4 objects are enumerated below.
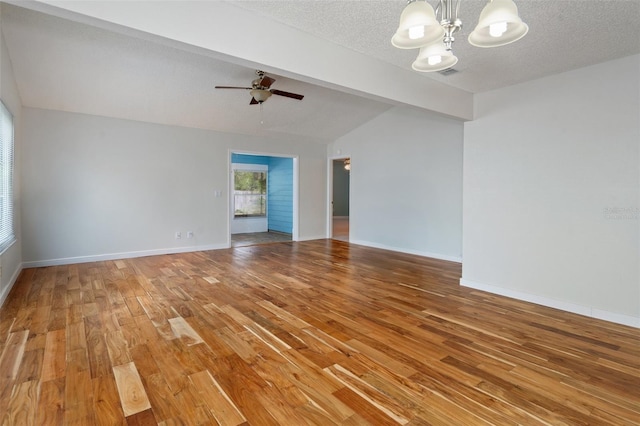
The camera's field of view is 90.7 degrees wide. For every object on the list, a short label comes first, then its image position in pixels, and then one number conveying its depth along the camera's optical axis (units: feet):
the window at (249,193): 31.27
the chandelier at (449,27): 5.10
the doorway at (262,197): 30.35
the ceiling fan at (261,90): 14.42
